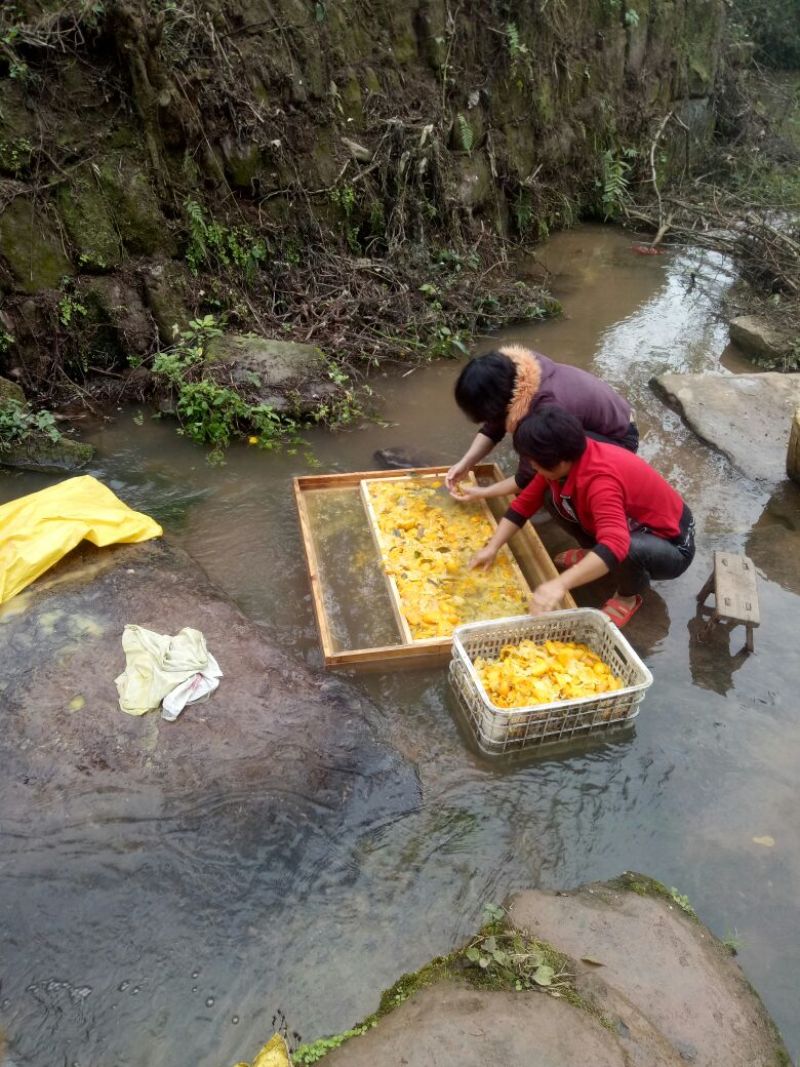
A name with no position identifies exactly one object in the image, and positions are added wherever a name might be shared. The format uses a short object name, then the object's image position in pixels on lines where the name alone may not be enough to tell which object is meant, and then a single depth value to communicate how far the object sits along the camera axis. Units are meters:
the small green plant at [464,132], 8.77
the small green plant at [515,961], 2.49
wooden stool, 4.00
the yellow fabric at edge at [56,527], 3.93
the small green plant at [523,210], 9.84
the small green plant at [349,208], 7.66
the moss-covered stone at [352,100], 7.86
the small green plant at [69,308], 6.02
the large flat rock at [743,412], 5.96
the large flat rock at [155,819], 2.56
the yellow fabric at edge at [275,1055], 2.26
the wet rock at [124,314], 6.23
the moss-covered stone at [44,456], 5.46
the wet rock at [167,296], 6.42
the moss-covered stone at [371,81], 8.08
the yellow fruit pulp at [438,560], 4.14
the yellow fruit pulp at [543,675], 3.46
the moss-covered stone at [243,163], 6.88
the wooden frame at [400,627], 3.83
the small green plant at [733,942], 2.81
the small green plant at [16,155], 5.66
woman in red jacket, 3.54
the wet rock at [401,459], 5.77
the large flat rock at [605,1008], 2.26
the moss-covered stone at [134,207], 6.16
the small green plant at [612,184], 11.18
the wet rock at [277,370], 6.11
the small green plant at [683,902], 2.91
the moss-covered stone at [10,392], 5.59
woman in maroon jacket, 3.87
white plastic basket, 3.32
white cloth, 3.38
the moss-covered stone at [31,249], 5.78
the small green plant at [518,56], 9.12
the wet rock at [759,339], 7.62
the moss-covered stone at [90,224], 6.03
